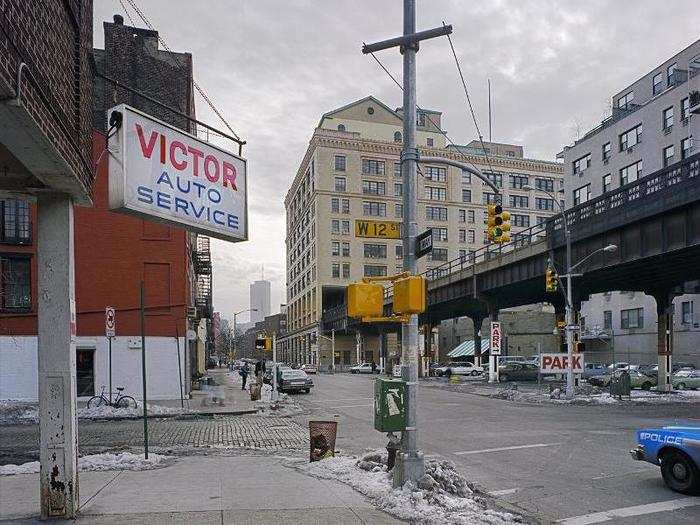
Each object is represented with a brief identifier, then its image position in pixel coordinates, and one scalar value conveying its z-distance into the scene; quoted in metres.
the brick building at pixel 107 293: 26.41
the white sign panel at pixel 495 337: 43.19
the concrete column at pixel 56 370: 6.98
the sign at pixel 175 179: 6.85
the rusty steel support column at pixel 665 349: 35.81
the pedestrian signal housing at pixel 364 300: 8.91
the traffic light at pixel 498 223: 13.18
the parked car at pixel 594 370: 45.56
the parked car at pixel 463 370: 57.28
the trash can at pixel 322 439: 11.45
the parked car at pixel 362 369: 75.75
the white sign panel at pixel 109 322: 21.78
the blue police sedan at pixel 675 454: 9.42
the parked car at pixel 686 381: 38.81
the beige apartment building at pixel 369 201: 97.19
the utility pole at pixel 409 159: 9.19
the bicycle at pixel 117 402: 22.78
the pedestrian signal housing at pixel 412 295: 8.79
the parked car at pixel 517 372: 48.41
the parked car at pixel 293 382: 35.16
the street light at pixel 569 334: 28.50
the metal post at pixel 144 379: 10.31
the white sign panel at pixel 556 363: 29.23
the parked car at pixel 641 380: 38.41
